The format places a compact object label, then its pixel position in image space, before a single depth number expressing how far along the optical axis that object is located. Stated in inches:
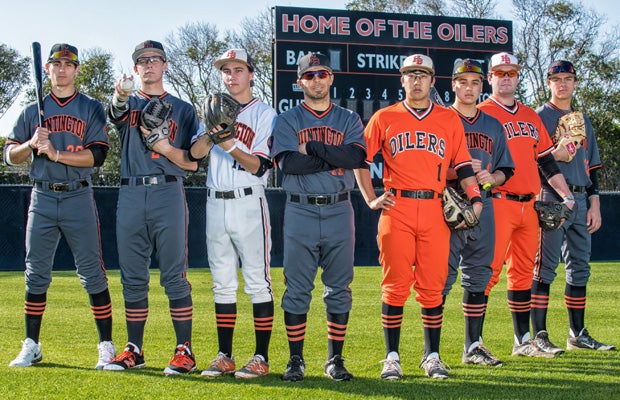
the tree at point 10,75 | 1381.6
